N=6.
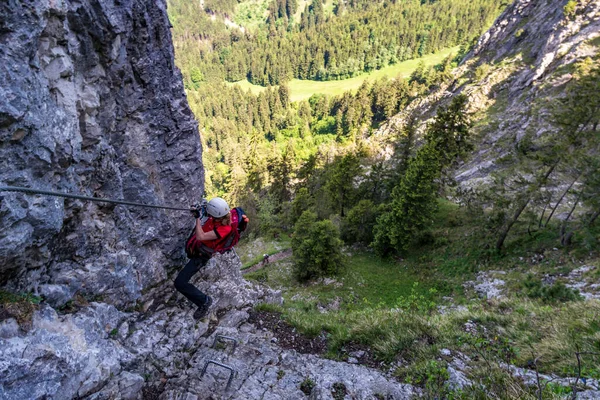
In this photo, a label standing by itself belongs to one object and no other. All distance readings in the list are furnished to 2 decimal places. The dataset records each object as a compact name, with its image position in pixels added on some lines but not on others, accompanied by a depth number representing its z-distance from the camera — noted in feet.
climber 22.94
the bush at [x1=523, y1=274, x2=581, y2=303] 40.54
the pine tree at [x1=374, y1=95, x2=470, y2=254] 84.33
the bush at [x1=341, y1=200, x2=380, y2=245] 106.63
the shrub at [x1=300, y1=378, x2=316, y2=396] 20.82
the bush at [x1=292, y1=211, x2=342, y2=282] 84.28
